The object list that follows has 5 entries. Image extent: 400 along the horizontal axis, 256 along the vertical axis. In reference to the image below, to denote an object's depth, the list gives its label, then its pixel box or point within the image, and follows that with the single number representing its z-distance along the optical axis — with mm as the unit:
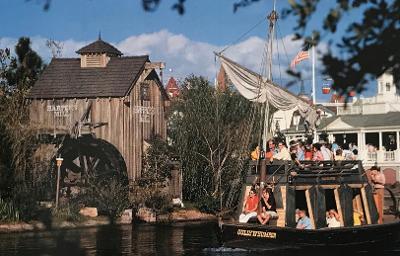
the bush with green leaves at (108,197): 34594
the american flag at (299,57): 46803
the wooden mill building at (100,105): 39375
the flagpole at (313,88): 50838
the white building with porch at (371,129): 47438
